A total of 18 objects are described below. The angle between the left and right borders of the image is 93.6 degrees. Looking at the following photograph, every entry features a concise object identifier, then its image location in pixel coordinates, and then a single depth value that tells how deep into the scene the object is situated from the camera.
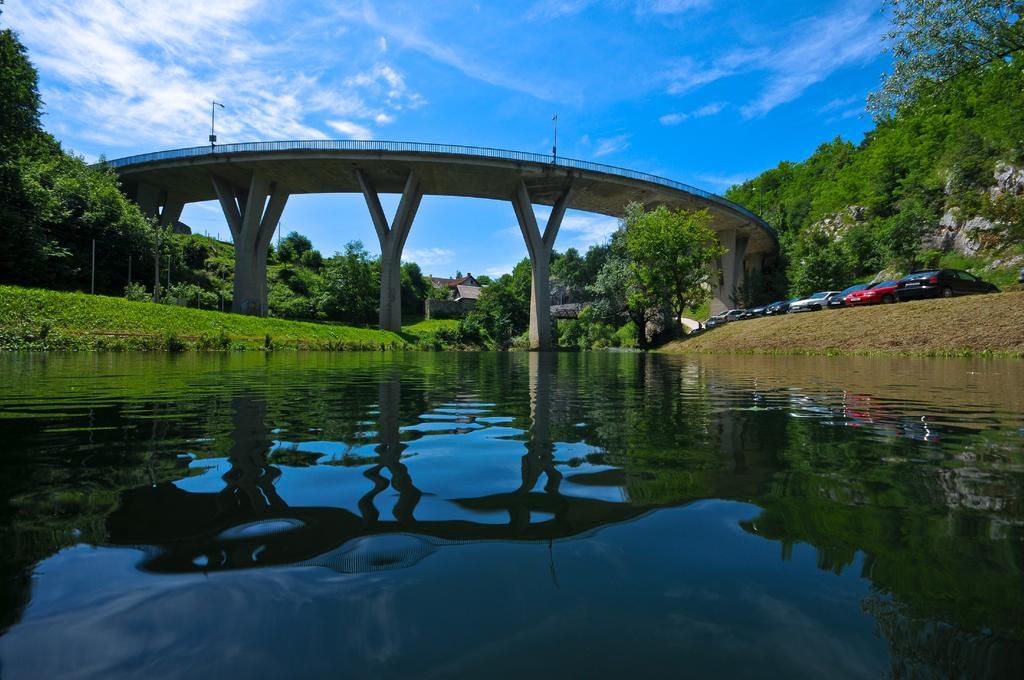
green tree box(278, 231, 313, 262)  79.62
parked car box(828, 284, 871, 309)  31.64
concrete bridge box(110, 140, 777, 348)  41.69
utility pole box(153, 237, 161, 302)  41.38
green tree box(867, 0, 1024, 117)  17.44
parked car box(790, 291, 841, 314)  34.78
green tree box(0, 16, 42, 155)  31.12
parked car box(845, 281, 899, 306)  27.41
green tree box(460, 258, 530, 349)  54.17
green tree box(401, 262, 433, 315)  87.69
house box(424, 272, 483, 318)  88.81
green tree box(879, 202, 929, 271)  48.88
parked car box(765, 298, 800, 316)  39.06
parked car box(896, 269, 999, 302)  24.53
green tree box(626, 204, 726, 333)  36.53
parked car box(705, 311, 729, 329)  41.66
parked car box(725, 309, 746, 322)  42.22
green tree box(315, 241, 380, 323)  67.01
